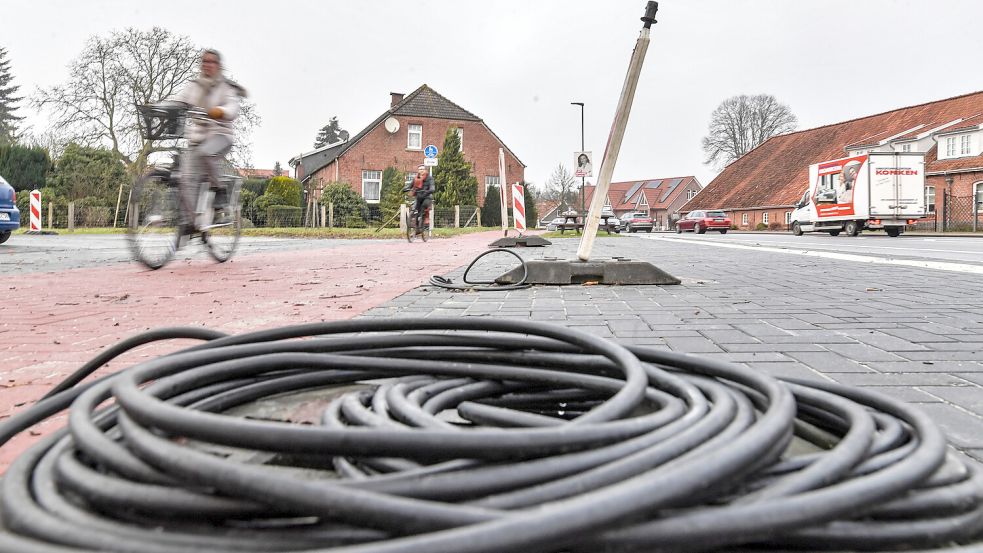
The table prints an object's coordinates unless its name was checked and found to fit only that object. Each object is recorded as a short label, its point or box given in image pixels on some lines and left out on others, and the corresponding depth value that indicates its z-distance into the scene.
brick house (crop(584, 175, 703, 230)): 82.12
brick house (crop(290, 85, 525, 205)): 39.94
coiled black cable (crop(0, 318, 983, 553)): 0.77
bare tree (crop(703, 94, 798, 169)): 55.94
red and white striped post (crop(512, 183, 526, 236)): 12.98
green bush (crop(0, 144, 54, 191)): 36.09
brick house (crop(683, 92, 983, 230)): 32.75
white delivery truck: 22.66
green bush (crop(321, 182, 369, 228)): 33.28
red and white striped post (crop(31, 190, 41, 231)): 21.73
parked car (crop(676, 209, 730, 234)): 35.28
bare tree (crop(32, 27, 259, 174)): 30.48
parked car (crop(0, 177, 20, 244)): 10.69
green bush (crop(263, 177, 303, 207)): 35.38
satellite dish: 40.25
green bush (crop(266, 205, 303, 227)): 30.81
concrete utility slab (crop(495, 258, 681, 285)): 5.65
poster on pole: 18.72
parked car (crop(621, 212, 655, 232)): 41.84
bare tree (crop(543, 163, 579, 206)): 68.25
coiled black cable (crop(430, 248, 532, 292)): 5.12
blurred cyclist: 6.24
